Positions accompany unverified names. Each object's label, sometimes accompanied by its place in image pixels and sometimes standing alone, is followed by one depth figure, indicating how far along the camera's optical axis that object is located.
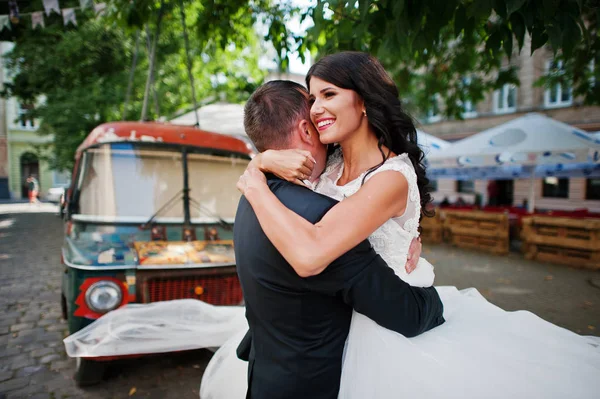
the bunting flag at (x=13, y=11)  6.12
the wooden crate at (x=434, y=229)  11.64
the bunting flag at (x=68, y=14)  6.04
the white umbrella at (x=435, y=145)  11.61
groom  1.32
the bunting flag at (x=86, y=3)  5.22
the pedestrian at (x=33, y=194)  27.80
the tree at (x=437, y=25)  2.53
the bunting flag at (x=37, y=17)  5.84
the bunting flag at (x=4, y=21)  5.97
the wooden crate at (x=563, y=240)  7.87
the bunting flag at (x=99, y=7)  4.96
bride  1.29
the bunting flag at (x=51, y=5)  5.37
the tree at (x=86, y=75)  11.27
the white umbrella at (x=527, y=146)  8.31
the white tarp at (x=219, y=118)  8.04
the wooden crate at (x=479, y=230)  9.65
